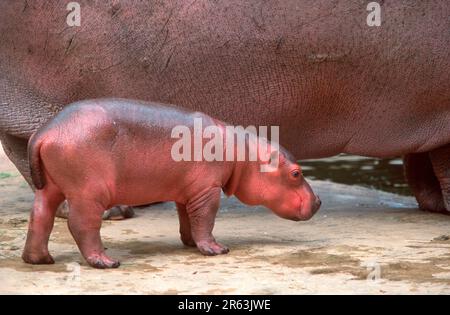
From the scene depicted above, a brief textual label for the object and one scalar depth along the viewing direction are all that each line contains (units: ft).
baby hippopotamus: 26.35
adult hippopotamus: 33.65
